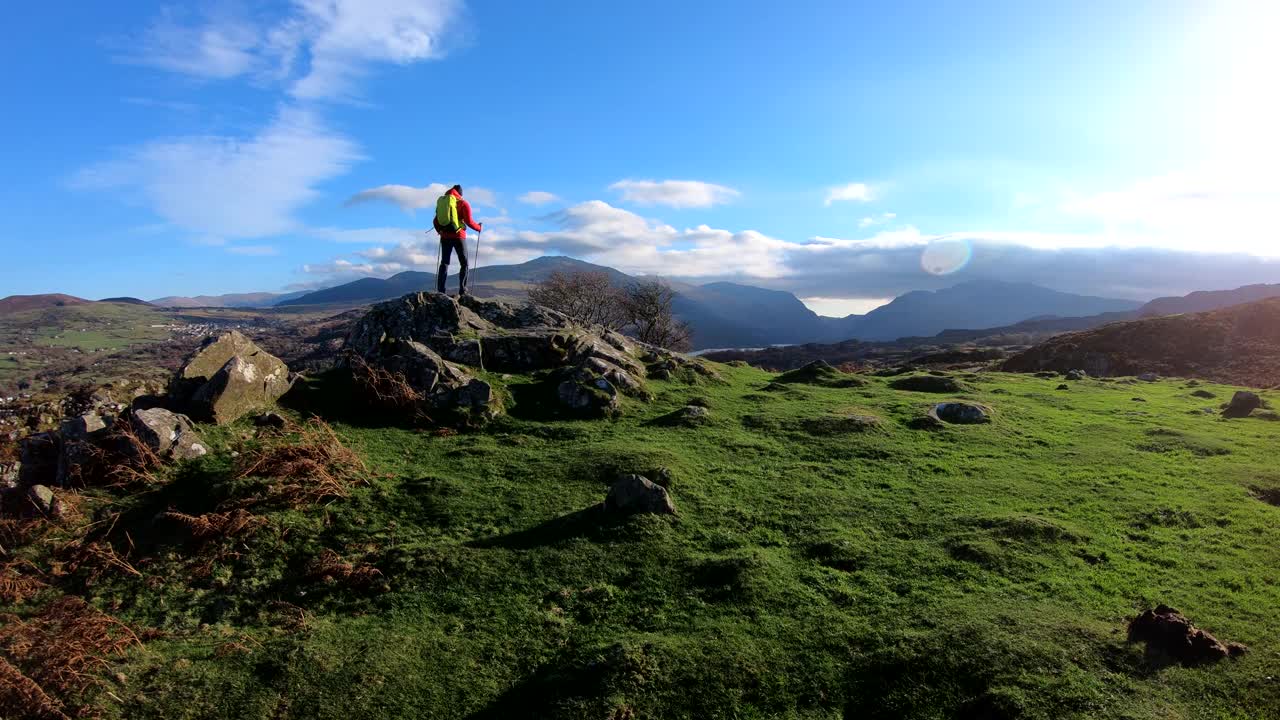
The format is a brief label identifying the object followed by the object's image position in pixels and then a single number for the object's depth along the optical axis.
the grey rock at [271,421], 17.48
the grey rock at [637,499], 14.24
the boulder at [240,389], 16.78
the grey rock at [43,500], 12.61
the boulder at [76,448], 13.95
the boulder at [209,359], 17.50
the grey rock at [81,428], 14.52
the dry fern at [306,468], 13.95
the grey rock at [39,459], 14.46
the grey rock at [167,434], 14.66
